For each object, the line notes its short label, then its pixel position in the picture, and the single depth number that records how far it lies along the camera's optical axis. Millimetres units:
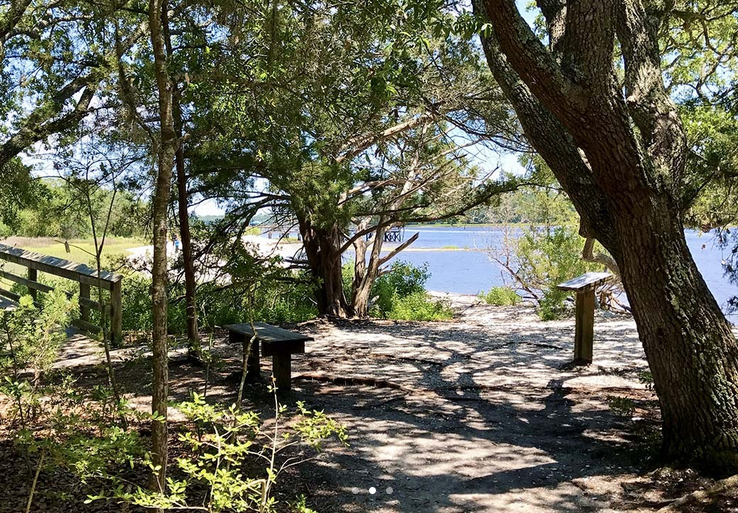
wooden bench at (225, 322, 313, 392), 5527
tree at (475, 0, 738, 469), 3523
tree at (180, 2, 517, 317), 4621
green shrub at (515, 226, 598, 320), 12383
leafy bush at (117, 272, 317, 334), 9320
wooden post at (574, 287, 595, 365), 7031
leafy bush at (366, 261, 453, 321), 12945
